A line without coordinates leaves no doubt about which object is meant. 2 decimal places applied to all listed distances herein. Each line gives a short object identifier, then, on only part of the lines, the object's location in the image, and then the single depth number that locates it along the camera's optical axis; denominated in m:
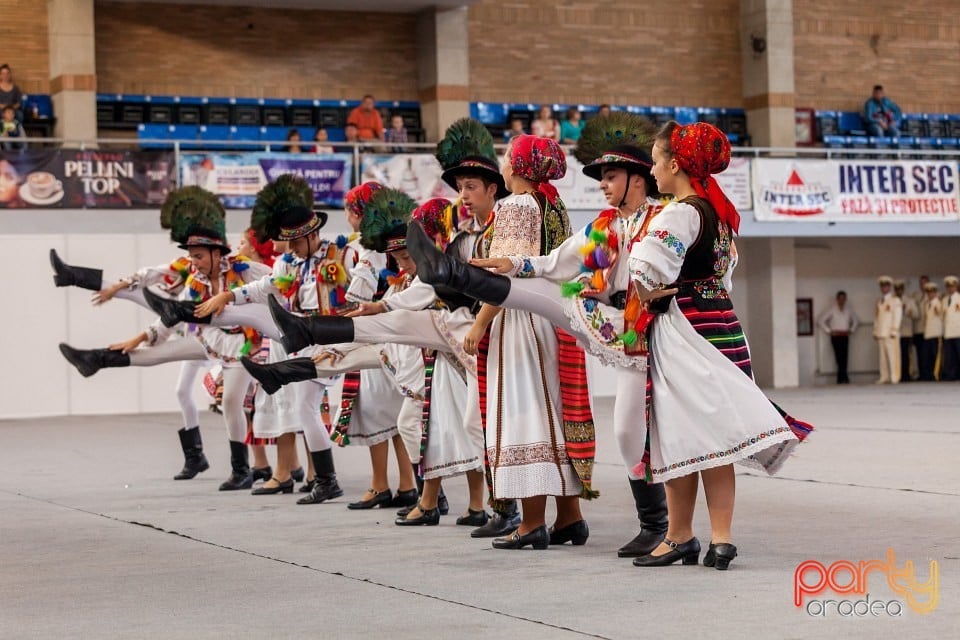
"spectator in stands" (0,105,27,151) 19.06
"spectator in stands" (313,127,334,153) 19.80
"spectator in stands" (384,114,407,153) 21.44
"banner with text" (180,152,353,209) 18.89
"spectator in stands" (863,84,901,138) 25.14
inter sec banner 21.64
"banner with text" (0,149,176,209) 18.27
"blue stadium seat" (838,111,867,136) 25.70
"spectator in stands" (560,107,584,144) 22.03
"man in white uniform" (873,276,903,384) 24.41
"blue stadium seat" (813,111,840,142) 25.23
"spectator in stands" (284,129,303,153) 20.34
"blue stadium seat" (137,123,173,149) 20.97
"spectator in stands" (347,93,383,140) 21.33
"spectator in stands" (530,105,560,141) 21.92
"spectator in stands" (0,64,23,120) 19.66
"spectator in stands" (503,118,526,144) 22.05
